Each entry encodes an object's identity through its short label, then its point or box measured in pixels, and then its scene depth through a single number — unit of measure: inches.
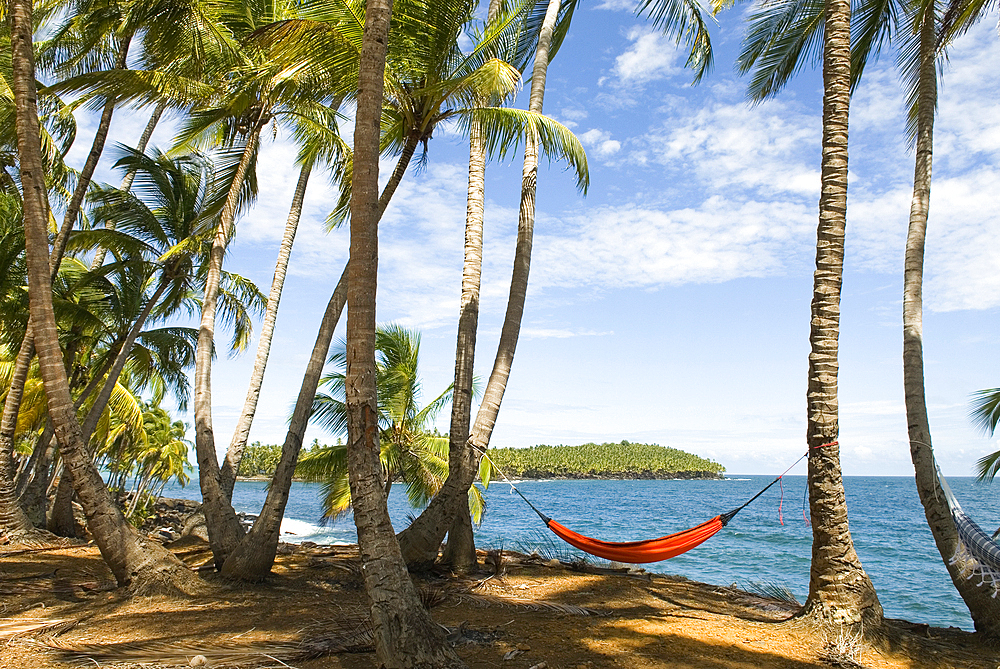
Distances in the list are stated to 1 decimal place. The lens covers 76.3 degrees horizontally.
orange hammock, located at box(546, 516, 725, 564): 212.2
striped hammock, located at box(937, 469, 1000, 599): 177.8
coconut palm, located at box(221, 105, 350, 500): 278.3
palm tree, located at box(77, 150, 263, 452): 369.1
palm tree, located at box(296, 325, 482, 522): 400.8
